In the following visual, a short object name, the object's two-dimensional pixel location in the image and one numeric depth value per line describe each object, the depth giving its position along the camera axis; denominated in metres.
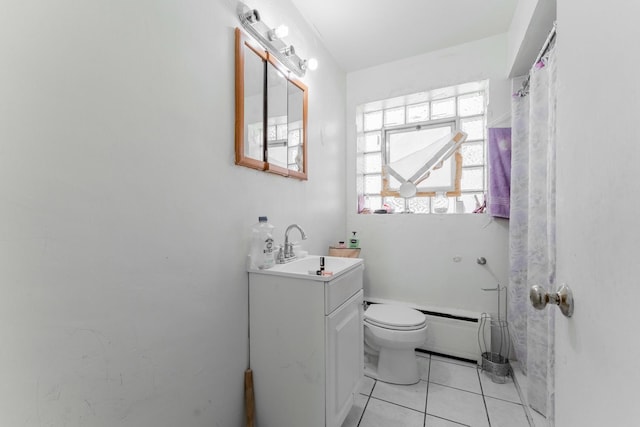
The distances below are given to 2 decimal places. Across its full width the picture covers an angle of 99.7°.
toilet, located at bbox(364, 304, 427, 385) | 1.77
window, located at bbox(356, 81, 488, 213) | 2.36
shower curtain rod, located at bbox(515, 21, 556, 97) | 1.35
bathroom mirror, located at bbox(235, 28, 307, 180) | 1.34
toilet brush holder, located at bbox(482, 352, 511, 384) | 1.84
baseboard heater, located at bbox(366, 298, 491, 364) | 2.05
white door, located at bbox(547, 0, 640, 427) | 0.39
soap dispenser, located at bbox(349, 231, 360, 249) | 2.47
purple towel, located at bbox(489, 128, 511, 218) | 2.03
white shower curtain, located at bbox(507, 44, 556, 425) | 1.30
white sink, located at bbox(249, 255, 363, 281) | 1.27
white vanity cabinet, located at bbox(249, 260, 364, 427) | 1.23
